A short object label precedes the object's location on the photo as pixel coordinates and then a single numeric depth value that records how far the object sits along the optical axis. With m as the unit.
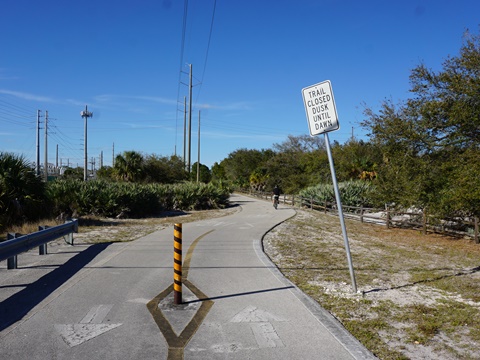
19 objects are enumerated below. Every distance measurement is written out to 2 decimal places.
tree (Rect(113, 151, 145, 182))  41.53
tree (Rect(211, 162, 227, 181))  101.38
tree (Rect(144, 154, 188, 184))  48.22
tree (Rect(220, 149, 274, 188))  81.47
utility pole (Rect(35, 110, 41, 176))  49.97
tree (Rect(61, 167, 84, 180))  81.25
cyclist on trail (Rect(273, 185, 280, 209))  31.07
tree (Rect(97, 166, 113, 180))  48.67
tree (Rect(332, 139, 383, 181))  38.23
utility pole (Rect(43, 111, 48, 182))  55.88
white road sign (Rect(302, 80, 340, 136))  7.03
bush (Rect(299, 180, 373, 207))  28.25
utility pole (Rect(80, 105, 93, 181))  51.97
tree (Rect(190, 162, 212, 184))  84.70
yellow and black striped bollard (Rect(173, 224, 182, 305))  6.34
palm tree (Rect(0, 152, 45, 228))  15.34
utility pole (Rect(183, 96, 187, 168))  53.35
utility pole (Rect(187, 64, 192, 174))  44.62
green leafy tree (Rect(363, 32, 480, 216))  14.72
